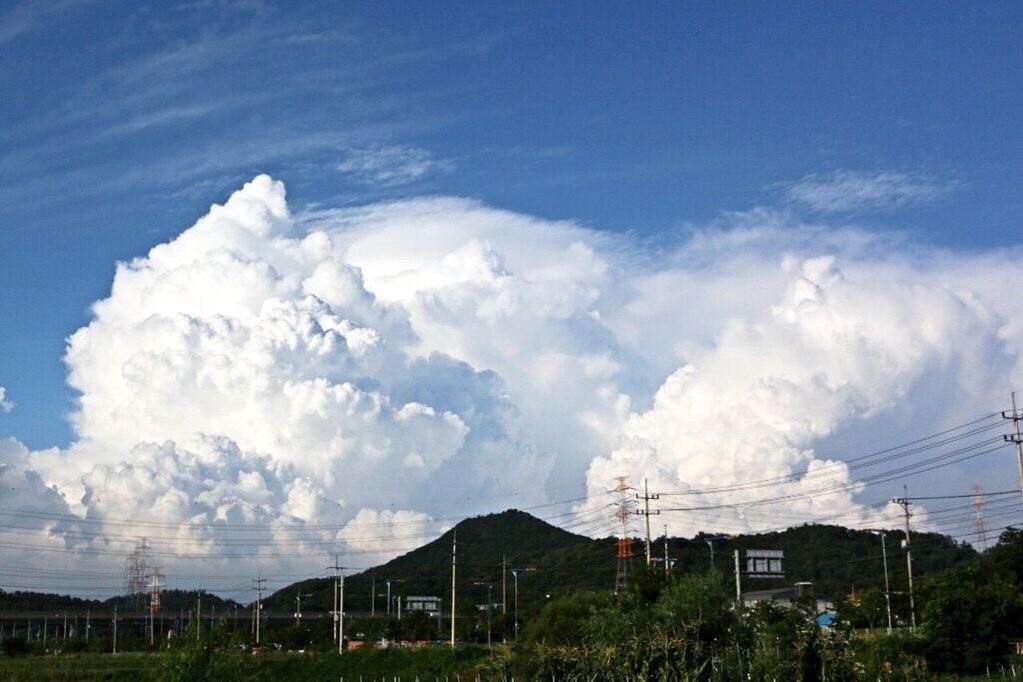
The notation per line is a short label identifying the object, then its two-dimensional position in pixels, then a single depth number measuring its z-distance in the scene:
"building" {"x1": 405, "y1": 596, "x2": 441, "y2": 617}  171.21
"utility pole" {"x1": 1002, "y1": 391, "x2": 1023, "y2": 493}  67.12
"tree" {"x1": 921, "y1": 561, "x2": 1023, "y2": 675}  58.19
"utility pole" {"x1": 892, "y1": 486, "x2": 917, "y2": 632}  76.96
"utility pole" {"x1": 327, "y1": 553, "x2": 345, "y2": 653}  107.06
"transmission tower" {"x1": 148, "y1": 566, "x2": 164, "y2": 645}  163.88
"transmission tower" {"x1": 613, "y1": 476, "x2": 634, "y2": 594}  97.62
